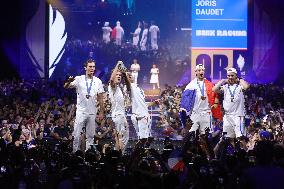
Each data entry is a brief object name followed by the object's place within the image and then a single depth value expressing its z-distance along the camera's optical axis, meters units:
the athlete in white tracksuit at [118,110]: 12.27
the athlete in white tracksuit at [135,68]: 26.66
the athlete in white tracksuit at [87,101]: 11.71
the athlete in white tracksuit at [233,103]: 12.13
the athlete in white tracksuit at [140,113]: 12.28
